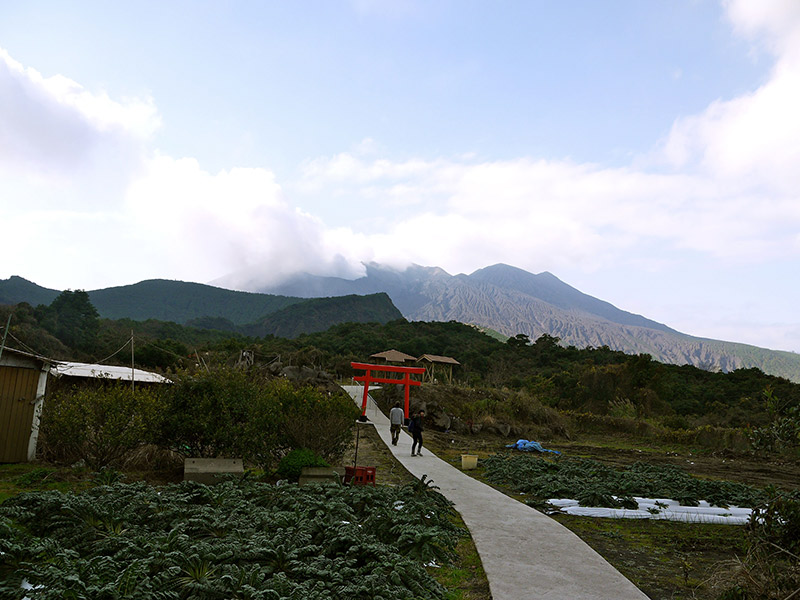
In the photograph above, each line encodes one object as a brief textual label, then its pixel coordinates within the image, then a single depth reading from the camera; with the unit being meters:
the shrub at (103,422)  9.63
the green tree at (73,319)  51.56
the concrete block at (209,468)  8.97
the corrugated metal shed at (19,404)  11.89
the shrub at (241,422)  10.20
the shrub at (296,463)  9.49
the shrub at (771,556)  4.26
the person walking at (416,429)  15.43
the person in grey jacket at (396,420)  17.12
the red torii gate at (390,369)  22.97
